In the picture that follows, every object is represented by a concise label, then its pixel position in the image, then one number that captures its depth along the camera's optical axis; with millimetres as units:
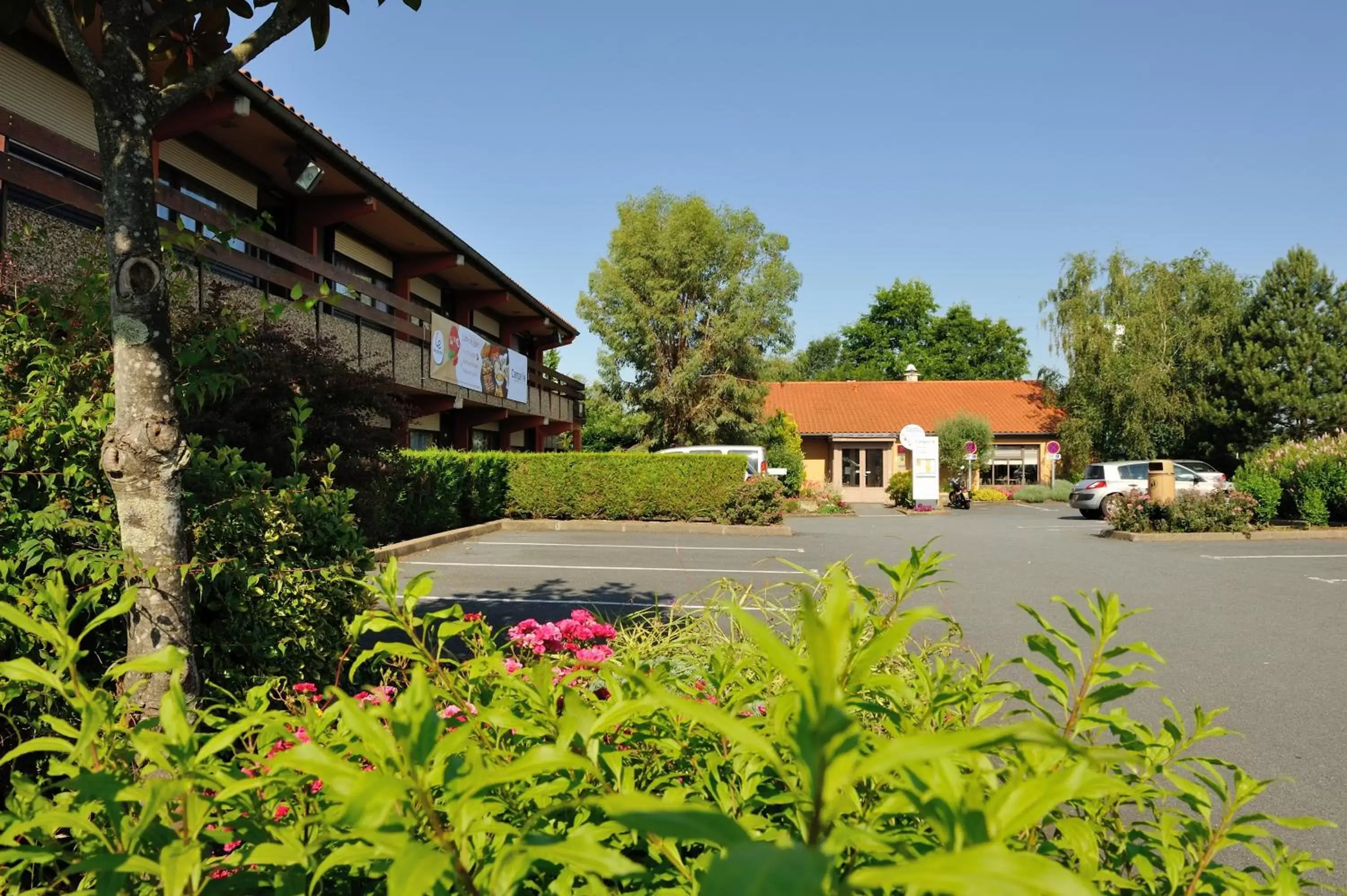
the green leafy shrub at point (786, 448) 32812
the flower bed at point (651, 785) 619
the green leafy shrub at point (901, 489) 30281
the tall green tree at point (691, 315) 31734
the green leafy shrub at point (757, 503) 18453
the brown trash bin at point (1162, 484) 16984
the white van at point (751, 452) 23453
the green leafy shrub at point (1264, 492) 17625
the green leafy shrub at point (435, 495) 13758
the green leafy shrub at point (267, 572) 3221
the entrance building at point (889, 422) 39312
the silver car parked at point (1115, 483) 23938
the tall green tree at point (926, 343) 65938
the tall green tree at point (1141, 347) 35688
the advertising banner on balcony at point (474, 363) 17594
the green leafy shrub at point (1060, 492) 36625
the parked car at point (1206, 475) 23641
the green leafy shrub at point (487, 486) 17203
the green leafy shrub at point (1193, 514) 16531
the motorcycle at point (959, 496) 32666
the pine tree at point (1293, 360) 30203
